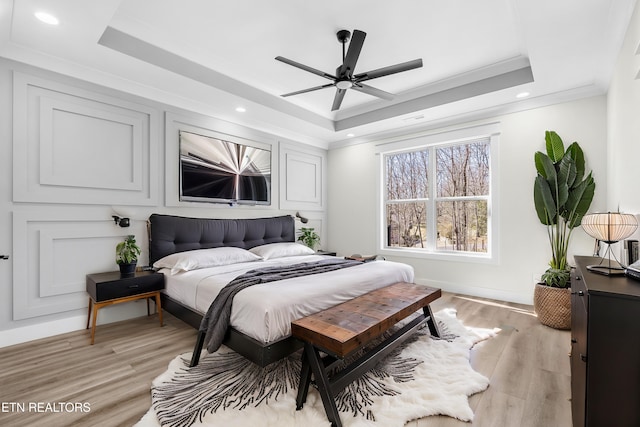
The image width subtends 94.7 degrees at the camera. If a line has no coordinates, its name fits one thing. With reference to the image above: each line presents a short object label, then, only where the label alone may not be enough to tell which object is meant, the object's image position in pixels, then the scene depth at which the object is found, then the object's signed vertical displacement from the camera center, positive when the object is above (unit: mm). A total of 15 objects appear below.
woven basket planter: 2838 -923
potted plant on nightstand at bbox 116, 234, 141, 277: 2916 -443
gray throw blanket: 2037 -643
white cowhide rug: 1623 -1133
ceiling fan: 2361 +1251
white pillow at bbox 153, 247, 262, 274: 2998 -507
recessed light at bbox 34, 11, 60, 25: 2104 +1412
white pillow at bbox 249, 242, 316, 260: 3875 -517
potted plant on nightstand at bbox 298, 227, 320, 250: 5082 -428
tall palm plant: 3082 +212
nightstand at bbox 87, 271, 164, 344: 2636 -722
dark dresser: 1044 -525
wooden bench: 1621 -725
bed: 1897 -574
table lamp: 1692 -80
